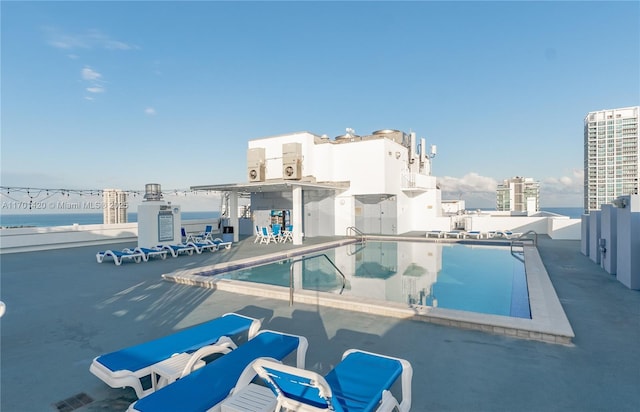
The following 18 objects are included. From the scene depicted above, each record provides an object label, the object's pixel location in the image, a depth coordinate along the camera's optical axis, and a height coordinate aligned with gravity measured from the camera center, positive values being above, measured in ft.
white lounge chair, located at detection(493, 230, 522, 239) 54.39 -5.50
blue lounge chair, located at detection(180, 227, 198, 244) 45.65 -5.11
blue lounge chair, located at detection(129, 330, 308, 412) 6.88 -4.37
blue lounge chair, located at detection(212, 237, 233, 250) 41.98 -5.39
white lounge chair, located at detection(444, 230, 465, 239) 55.53 -5.48
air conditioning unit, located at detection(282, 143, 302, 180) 61.87 +8.37
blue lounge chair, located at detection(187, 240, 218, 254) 38.79 -5.26
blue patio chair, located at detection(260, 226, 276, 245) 51.72 -5.67
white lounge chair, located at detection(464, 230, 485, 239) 54.70 -5.36
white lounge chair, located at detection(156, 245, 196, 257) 36.18 -5.24
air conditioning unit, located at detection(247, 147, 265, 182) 68.08 +8.74
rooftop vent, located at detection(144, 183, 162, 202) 41.42 +1.57
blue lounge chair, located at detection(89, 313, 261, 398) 8.52 -4.50
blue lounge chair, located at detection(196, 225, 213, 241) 48.98 -5.09
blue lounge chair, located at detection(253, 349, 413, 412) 6.22 -4.27
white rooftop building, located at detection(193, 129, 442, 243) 62.08 +4.48
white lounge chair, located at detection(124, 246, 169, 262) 33.55 -5.22
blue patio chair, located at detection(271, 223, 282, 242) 52.70 -4.90
